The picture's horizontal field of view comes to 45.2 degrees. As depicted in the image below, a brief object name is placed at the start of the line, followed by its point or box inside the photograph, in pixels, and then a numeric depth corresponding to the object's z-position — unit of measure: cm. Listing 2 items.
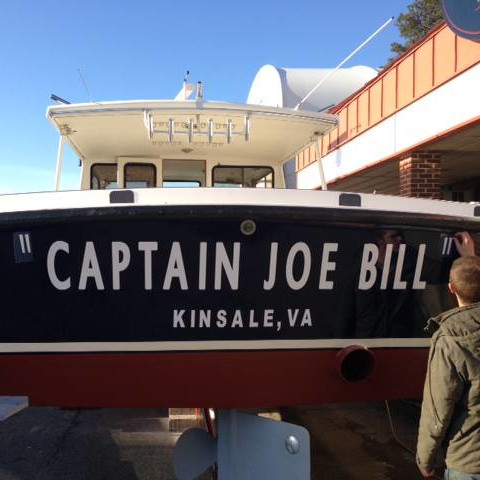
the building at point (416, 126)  774
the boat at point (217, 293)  282
